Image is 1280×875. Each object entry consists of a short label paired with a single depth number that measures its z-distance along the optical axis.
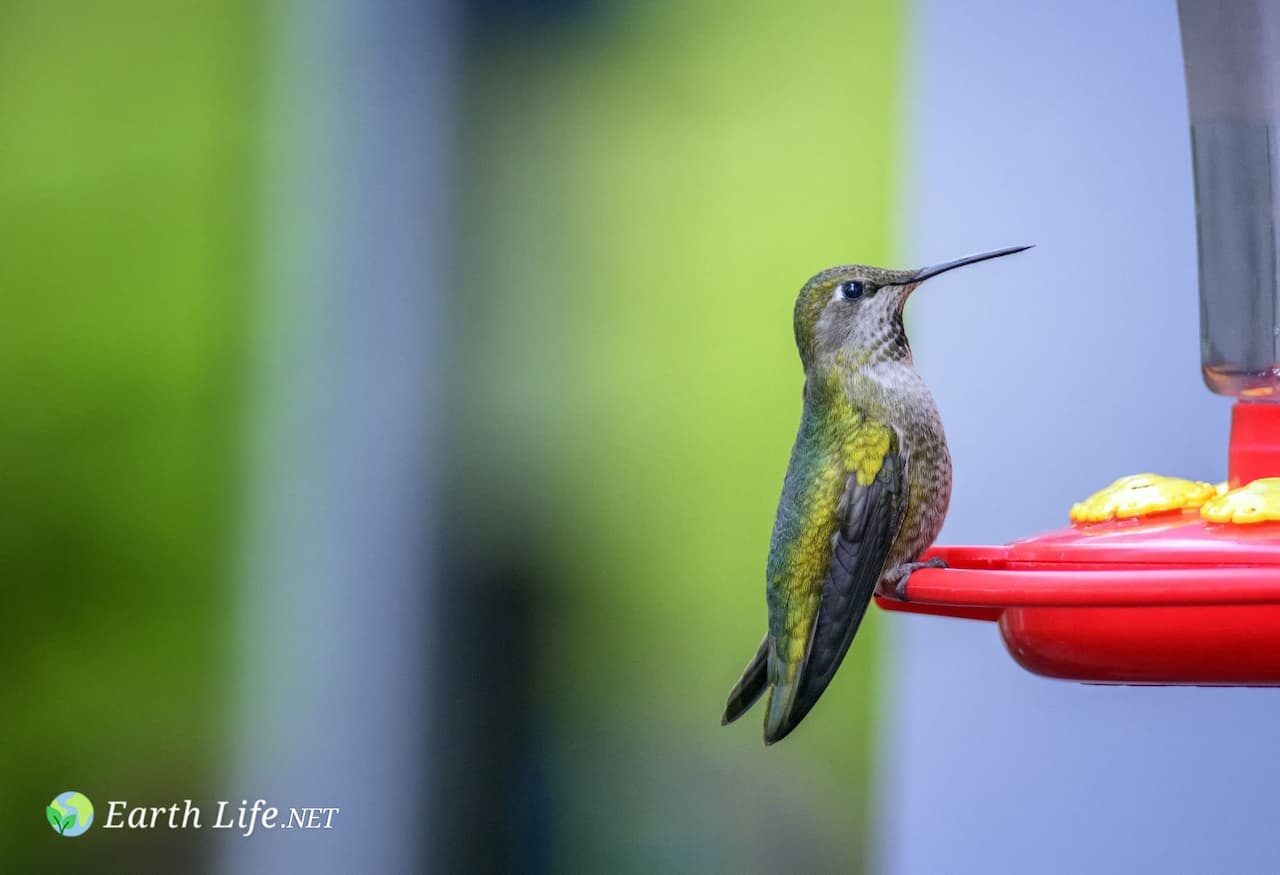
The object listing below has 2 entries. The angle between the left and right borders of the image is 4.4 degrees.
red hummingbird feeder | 2.42
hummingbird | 2.46
